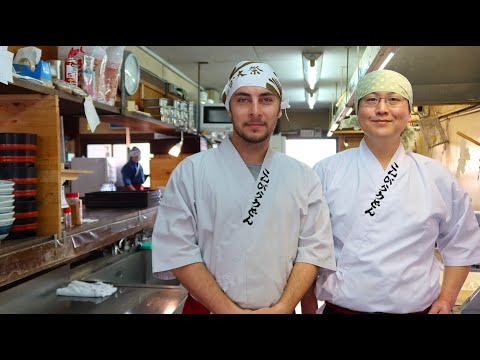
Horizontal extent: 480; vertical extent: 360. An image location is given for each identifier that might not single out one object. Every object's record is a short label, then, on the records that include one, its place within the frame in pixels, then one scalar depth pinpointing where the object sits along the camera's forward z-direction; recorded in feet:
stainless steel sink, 8.89
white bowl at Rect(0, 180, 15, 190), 4.95
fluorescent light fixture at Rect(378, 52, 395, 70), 6.68
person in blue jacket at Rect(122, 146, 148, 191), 17.03
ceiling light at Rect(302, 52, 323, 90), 19.33
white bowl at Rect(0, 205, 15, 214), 4.97
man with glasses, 4.52
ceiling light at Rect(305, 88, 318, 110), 28.48
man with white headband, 4.35
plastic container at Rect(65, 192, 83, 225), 7.20
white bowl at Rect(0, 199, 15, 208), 4.95
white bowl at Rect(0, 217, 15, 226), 4.99
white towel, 7.34
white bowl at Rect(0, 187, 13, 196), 4.95
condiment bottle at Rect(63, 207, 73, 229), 6.75
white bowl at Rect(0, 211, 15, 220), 4.98
